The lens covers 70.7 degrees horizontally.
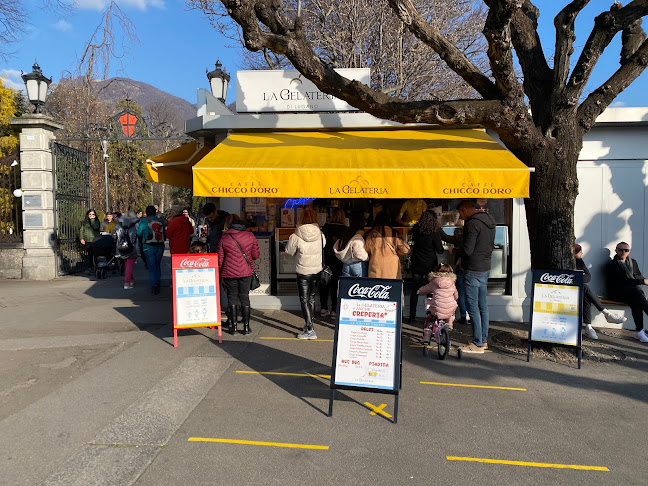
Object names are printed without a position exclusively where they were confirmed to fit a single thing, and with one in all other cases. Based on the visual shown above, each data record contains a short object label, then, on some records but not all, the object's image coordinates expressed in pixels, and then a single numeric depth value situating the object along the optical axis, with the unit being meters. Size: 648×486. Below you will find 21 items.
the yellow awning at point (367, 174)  5.76
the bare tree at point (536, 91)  5.54
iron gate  12.20
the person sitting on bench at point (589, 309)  6.81
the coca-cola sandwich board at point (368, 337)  4.12
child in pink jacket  5.72
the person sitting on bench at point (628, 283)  6.95
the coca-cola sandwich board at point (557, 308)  5.57
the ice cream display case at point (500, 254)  7.97
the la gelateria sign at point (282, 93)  7.95
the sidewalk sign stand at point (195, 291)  6.18
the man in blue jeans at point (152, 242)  9.72
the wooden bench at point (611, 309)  7.44
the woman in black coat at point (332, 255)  7.66
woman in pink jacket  6.42
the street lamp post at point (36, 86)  11.29
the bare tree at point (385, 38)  16.19
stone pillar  11.69
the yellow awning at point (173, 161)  8.16
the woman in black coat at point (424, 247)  6.91
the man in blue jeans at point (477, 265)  5.95
